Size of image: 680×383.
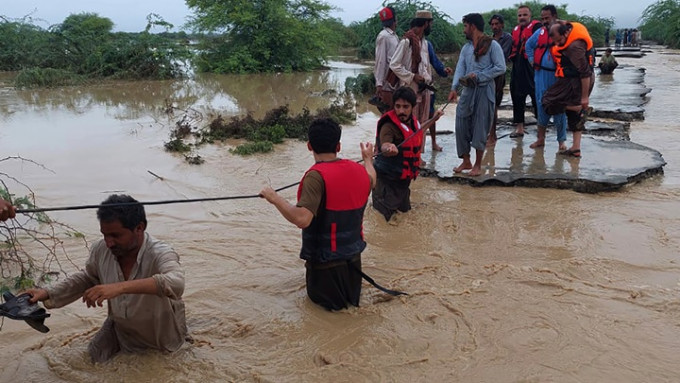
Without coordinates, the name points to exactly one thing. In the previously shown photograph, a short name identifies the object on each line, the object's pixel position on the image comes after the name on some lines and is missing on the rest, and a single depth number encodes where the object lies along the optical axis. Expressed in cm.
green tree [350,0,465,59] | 2134
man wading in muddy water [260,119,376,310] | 346
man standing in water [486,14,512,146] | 780
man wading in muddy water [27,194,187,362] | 273
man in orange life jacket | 678
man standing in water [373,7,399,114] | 689
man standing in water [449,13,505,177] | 633
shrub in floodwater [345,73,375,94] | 1582
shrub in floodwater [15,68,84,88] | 1733
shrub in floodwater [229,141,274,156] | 856
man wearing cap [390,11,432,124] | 669
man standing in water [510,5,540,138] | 824
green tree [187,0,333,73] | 2259
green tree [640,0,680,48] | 3388
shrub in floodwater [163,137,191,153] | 864
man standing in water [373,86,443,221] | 507
